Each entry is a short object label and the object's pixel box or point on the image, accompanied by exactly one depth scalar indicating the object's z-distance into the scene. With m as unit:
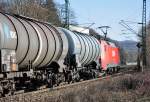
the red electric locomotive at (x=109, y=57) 36.64
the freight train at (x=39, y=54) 17.81
